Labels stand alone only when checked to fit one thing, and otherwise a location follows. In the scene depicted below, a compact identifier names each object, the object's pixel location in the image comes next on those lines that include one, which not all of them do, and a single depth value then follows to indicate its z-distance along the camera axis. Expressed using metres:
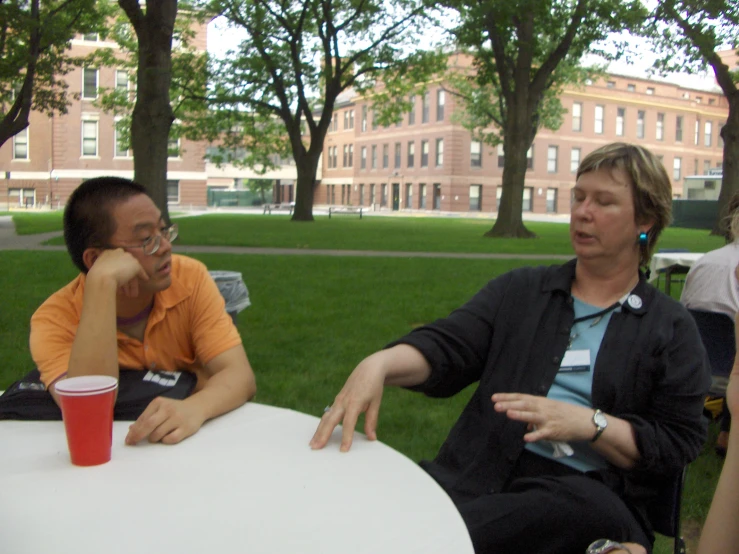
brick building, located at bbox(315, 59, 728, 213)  52.66
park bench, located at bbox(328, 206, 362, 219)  41.38
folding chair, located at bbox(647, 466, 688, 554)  1.97
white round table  1.28
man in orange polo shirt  2.19
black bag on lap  2.00
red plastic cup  1.55
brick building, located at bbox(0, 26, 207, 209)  47.53
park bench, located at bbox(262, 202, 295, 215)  47.81
